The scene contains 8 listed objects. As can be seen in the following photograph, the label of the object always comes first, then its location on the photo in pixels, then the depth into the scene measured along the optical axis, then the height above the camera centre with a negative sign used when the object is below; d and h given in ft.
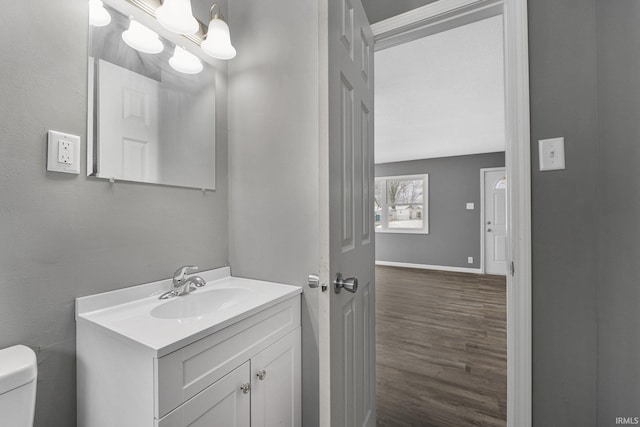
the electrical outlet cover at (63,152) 3.18 +0.78
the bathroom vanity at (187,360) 2.63 -1.60
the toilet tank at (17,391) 2.27 -1.48
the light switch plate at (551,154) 3.51 +0.79
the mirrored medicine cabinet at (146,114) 3.63 +1.60
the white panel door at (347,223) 2.63 -0.08
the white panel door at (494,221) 17.04 -0.39
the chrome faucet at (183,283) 4.12 -1.00
